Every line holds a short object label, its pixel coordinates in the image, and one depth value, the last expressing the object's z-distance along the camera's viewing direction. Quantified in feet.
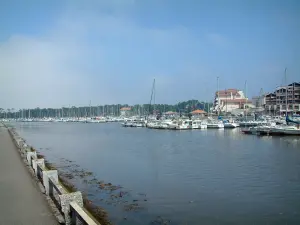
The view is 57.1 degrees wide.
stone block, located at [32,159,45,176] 46.92
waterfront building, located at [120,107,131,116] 637.88
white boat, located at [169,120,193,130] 243.60
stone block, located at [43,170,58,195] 36.47
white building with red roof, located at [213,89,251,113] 421.18
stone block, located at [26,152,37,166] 56.19
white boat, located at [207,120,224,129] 250.78
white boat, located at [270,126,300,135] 165.78
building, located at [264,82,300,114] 297.74
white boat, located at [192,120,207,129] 250.76
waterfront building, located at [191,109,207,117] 404.20
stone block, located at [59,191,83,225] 26.55
